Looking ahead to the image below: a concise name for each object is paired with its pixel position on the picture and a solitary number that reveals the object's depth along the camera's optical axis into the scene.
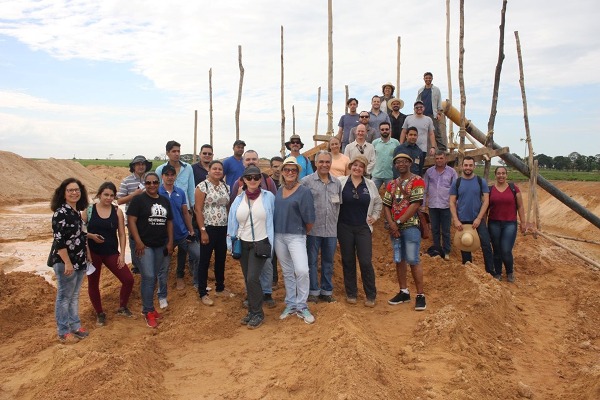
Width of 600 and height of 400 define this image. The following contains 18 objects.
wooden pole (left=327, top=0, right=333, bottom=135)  10.17
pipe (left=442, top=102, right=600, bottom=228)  10.30
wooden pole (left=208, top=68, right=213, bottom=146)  16.12
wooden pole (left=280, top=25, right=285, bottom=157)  13.71
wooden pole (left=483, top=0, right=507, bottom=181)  9.21
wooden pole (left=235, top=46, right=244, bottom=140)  13.83
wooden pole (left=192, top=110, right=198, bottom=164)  17.84
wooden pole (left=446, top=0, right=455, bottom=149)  10.79
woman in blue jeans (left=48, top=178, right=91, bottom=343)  4.73
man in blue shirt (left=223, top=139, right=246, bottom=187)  6.37
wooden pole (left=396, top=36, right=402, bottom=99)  12.62
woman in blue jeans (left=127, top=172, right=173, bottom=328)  5.19
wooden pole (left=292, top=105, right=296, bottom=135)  24.38
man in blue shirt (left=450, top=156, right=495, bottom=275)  6.86
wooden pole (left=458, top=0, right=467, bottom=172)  8.98
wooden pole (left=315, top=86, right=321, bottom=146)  19.38
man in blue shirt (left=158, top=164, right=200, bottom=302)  5.65
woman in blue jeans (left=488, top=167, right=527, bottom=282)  6.91
